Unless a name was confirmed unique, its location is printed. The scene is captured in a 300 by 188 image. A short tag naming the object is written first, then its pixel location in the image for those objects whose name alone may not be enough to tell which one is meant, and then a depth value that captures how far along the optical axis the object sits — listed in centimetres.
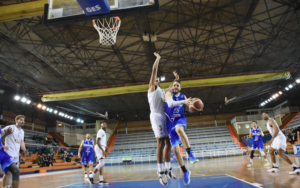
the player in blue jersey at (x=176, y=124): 383
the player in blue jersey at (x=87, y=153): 875
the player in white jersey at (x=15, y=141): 480
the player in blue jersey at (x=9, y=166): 433
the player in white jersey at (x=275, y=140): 639
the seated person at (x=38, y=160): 1754
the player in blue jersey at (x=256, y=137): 944
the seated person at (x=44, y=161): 1769
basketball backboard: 571
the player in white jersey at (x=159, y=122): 409
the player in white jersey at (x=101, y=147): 688
